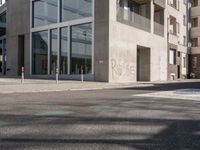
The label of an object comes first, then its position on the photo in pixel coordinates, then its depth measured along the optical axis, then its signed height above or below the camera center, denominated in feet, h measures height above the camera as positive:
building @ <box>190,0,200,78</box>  180.04 +19.26
